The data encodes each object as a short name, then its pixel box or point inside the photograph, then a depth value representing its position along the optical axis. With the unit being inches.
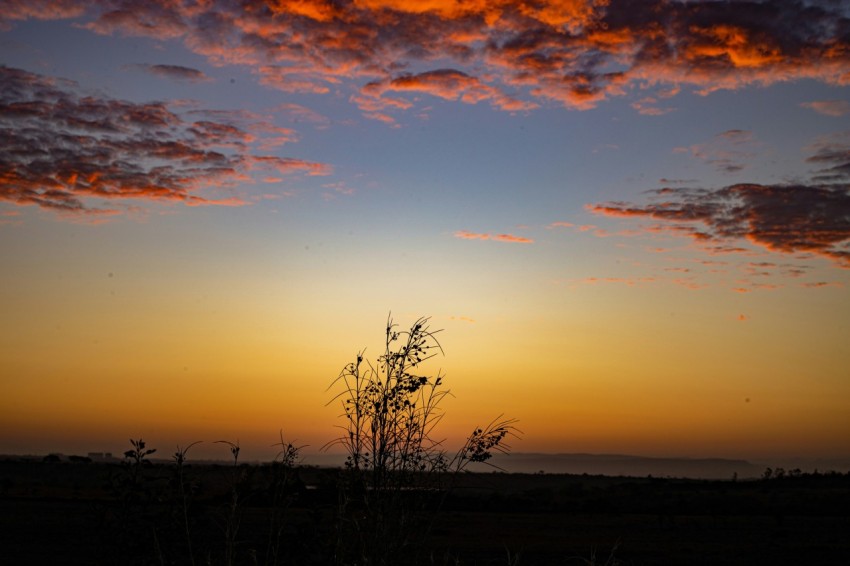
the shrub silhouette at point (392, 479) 265.9
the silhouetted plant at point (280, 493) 257.3
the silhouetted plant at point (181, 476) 277.7
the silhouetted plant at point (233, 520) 241.9
